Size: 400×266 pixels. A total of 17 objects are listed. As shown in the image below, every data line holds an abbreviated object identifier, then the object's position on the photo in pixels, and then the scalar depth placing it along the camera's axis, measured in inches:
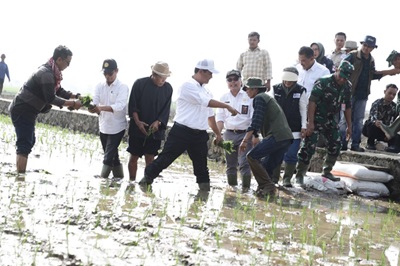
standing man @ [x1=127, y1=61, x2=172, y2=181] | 255.6
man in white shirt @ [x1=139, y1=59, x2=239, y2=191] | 233.0
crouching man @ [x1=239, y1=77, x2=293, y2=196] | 245.4
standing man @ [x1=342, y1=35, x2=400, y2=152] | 311.5
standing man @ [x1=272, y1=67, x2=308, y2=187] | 273.4
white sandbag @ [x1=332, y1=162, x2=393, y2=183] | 285.1
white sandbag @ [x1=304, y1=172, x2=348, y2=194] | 281.3
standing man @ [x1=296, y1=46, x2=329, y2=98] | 291.4
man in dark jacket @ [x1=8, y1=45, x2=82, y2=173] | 236.2
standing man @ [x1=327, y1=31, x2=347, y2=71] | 342.0
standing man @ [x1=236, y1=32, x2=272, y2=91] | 340.2
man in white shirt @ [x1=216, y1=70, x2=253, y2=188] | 273.7
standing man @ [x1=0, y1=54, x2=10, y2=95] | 731.4
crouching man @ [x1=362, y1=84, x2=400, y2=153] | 348.8
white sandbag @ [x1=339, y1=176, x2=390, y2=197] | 286.7
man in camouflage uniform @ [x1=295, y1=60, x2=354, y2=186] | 267.3
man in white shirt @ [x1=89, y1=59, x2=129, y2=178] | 256.4
